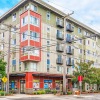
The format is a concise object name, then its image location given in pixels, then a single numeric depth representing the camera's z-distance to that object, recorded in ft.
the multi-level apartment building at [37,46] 69.31
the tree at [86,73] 69.94
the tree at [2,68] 62.09
